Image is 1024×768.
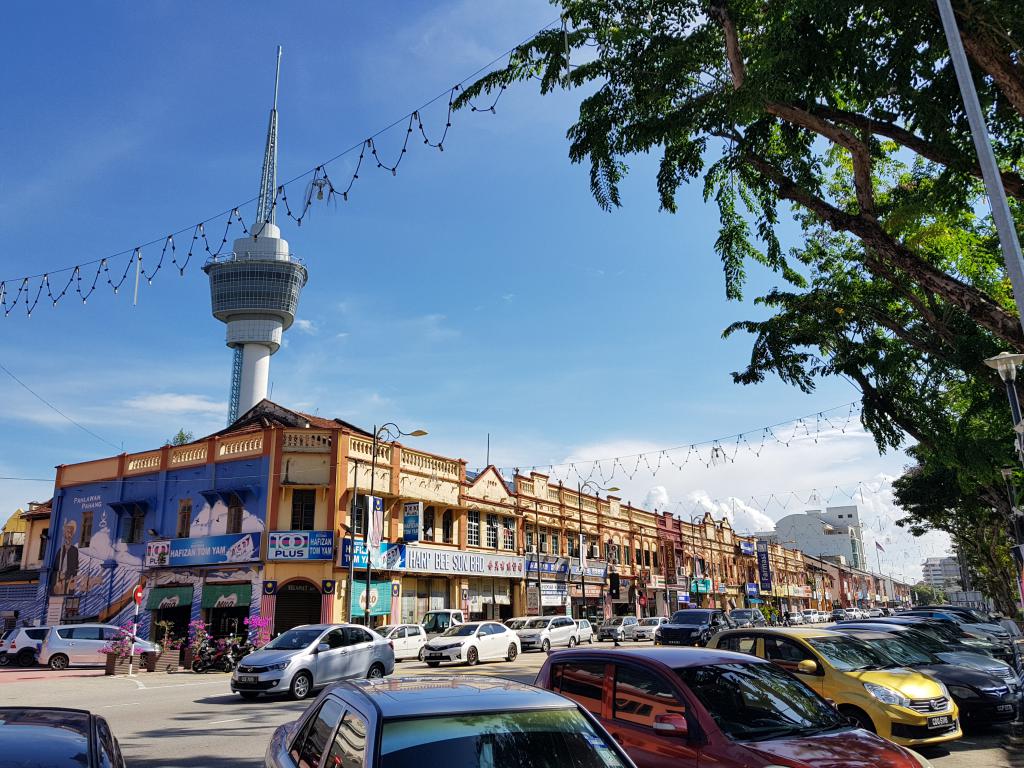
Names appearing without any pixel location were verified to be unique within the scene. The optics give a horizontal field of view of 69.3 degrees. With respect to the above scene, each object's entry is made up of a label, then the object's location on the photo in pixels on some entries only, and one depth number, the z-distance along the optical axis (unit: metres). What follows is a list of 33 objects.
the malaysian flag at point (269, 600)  30.28
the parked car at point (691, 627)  29.80
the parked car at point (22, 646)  29.25
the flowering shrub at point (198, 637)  25.59
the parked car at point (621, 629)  39.88
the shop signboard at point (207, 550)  31.33
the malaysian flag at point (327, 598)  30.31
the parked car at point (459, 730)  3.58
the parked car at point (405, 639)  27.78
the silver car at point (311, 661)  14.82
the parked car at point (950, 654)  12.42
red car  5.24
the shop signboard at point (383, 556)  31.11
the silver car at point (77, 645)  27.86
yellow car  8.80
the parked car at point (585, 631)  35.84
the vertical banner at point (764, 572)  80.62
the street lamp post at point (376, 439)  28.59
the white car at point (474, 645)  24.58
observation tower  87.19
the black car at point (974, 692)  11.14
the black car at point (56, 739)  3.69
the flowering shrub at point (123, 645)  24.72
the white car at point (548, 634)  31.80
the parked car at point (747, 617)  36.83
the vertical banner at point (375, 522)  31.48
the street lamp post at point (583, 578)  46.31
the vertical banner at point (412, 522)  33.16
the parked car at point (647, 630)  40.53
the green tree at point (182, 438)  63.66
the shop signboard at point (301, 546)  30.80
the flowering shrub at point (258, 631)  27.64
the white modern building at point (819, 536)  132.00
